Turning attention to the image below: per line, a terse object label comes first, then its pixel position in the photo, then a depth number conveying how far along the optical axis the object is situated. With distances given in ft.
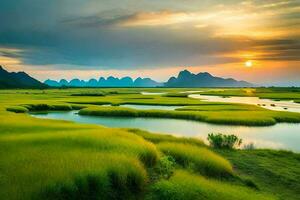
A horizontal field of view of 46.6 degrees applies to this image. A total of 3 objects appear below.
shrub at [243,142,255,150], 100.94
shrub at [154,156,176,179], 54.11
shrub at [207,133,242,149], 94.68
